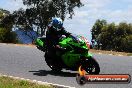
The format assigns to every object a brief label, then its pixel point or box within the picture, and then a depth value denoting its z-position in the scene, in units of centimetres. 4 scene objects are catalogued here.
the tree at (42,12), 5031
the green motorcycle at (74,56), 1257
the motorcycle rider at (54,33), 1291
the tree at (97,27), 6008
